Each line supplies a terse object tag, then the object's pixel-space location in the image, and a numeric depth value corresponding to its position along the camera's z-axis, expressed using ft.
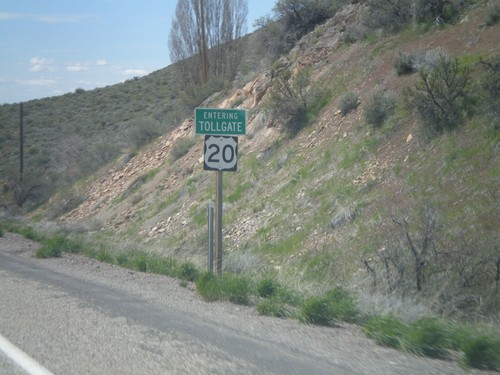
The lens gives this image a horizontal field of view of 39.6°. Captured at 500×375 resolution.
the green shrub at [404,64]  73.26
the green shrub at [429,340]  24.90
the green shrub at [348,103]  76.48
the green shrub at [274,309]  33.22
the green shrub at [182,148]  110.22
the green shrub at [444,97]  59.80
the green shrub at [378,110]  68.33
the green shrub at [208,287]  38.37
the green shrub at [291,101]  85.46
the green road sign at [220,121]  45.37
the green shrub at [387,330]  26.45
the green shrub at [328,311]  31.14
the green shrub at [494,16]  71.67
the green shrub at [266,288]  37.78
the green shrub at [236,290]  37.58
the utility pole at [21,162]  148.09
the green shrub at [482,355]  23.09
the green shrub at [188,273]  46.96
